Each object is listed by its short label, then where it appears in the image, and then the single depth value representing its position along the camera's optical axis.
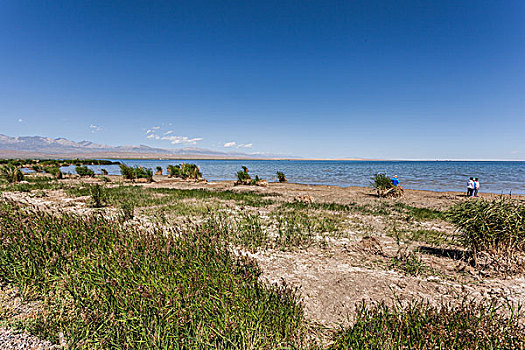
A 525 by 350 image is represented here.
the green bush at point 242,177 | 26.39
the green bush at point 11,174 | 21.78
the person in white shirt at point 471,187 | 19.75
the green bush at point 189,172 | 30.89
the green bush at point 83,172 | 32.23
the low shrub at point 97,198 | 11.63
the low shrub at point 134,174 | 28.11
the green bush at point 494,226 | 5.23
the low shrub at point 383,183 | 18.75
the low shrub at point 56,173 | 28.21
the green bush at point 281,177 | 33.70
